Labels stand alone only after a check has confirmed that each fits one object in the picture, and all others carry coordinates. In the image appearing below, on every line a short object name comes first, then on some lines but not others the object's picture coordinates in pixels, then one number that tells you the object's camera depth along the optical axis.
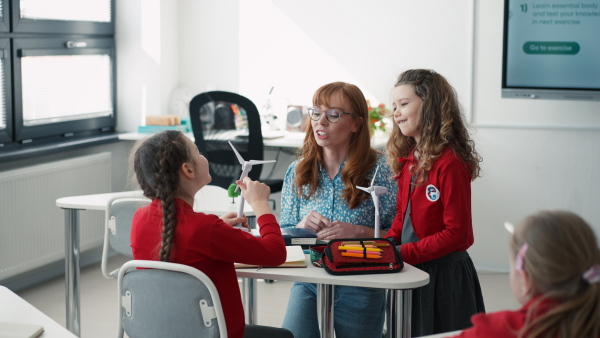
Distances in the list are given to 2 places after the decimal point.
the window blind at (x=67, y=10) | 4.53
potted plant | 4.75
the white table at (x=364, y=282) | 2.21
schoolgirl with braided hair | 2.08
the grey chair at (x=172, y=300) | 2.01
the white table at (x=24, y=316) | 1.80
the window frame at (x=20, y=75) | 4.34
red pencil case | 2.27
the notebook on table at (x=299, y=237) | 2.53
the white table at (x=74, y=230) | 3.31
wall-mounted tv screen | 4.46
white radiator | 4.20
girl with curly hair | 2.41
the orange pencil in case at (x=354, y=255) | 2.30
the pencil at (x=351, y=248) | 2.33
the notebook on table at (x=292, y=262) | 2.34
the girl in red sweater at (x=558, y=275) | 1.34
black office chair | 4.45
